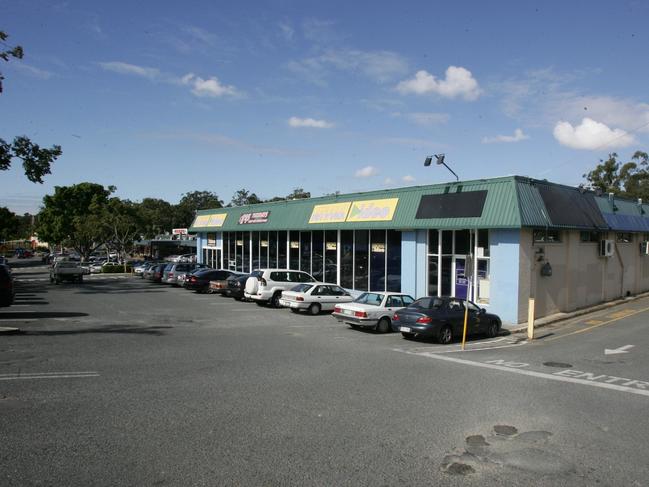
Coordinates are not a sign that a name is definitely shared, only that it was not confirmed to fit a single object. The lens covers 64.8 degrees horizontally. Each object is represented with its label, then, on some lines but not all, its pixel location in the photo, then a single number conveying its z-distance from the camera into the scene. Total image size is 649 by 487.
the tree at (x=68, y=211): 65.69
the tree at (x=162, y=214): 63.20
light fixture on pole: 21.33
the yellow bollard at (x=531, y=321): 16.61
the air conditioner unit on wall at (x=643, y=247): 29.29
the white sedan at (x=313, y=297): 21.06
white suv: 23.53
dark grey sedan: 15.27
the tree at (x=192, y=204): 94.38
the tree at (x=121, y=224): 53.34
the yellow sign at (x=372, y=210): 24.06
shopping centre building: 19.45
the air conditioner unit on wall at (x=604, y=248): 24.58
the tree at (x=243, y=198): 101.12
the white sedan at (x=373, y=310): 17.00
